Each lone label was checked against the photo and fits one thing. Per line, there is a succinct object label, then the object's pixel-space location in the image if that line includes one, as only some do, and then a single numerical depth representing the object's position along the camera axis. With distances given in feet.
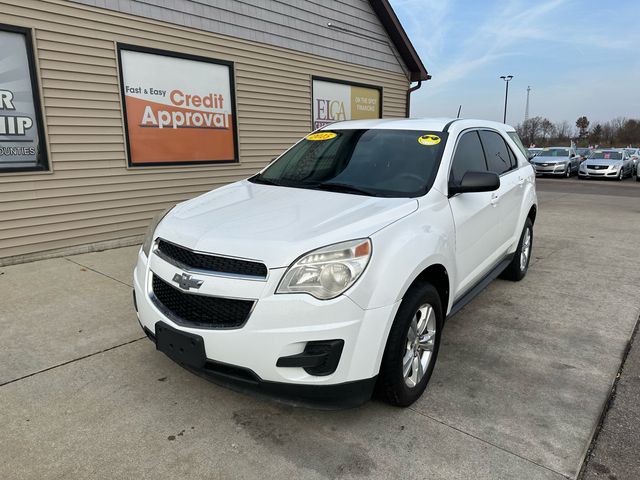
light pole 144.66
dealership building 18.26
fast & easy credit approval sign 21.49
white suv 7.36
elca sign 31.42
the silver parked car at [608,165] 69.92
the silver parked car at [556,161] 74.64
